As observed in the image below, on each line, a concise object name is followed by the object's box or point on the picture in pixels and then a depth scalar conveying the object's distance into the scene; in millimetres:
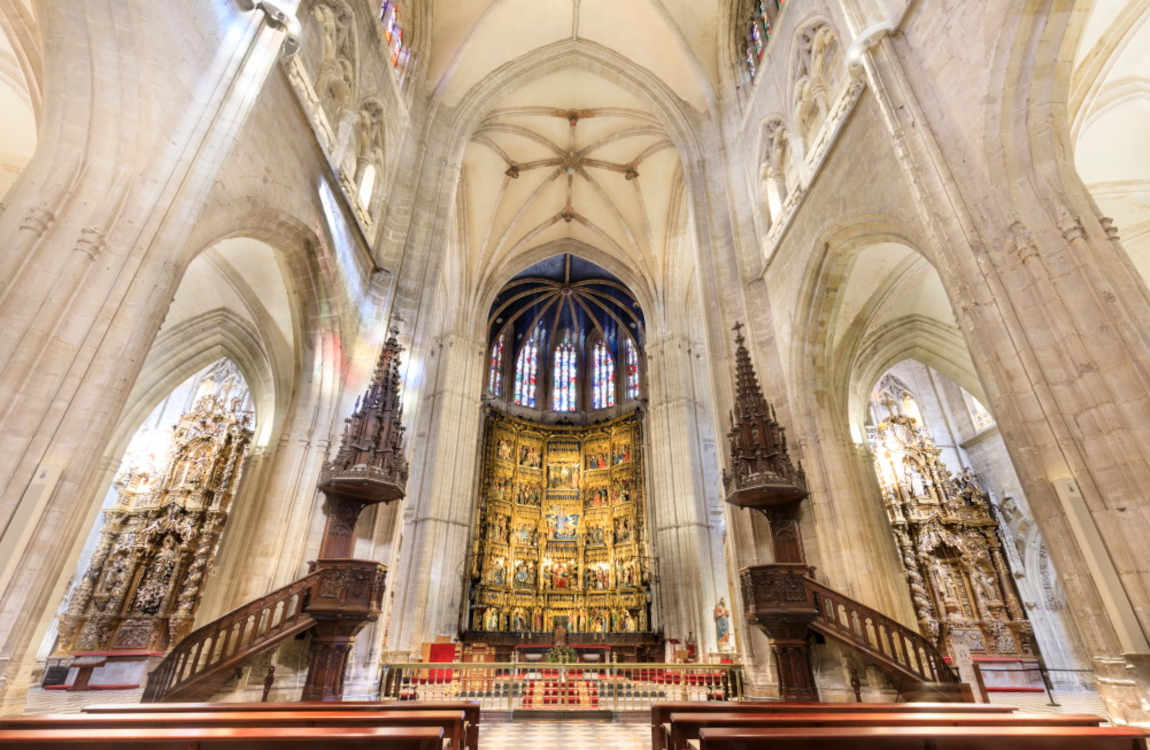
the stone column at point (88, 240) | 3629
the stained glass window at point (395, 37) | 11119
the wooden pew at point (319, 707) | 3125
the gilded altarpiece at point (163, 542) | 13070
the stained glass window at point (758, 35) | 11508
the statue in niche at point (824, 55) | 8719
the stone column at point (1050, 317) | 3697
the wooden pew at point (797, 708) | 3516
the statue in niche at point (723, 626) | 14172
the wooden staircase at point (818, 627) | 6445
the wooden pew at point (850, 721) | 2754
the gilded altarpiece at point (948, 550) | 13141
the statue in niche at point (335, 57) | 8359
